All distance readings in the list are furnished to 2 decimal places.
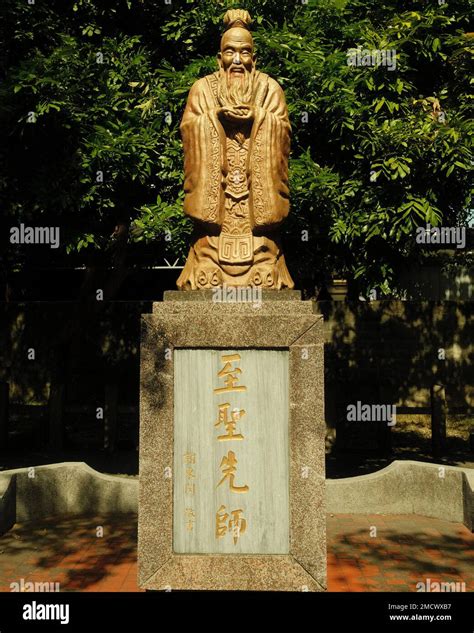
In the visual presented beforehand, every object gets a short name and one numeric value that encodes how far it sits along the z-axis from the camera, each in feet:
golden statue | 18.26
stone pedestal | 17.01
